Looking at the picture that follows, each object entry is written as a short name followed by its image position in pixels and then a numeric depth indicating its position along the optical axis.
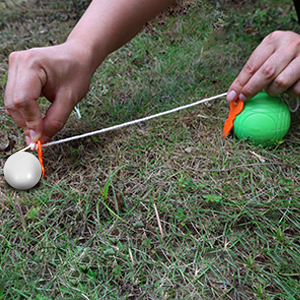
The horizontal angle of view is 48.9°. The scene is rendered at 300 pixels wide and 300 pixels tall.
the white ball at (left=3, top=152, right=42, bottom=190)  0.42
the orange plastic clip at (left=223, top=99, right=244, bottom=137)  0.49
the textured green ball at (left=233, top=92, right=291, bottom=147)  0.47
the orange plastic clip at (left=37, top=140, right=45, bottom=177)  0.43
